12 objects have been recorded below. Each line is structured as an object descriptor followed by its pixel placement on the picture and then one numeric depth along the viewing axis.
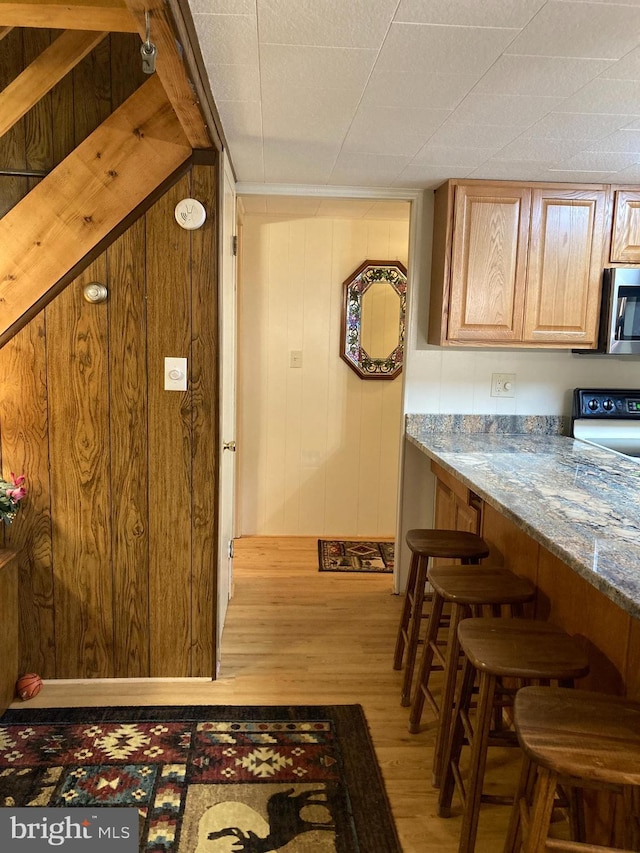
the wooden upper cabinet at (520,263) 3.25
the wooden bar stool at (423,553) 2.68
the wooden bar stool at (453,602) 2.15
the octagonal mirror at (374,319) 4.62
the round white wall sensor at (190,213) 2.60
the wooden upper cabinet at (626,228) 3.29
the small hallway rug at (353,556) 4.25
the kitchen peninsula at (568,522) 1.68
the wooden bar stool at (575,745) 1.33
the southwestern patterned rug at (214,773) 2.00
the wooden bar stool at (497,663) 1.74
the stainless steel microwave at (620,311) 3.25
